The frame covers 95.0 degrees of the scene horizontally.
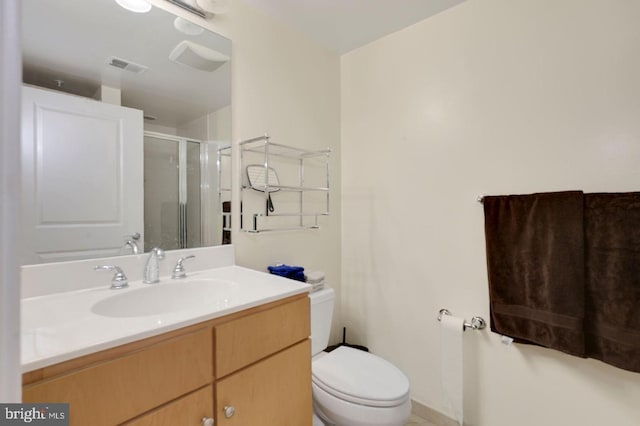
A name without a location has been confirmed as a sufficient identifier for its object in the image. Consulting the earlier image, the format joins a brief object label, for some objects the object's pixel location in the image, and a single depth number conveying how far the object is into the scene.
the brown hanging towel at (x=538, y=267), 1.16
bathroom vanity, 0.61
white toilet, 1.14
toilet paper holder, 1.44
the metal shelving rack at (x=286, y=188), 1.51
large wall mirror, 0.98
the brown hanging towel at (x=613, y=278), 1.06
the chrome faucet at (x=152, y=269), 1.12
